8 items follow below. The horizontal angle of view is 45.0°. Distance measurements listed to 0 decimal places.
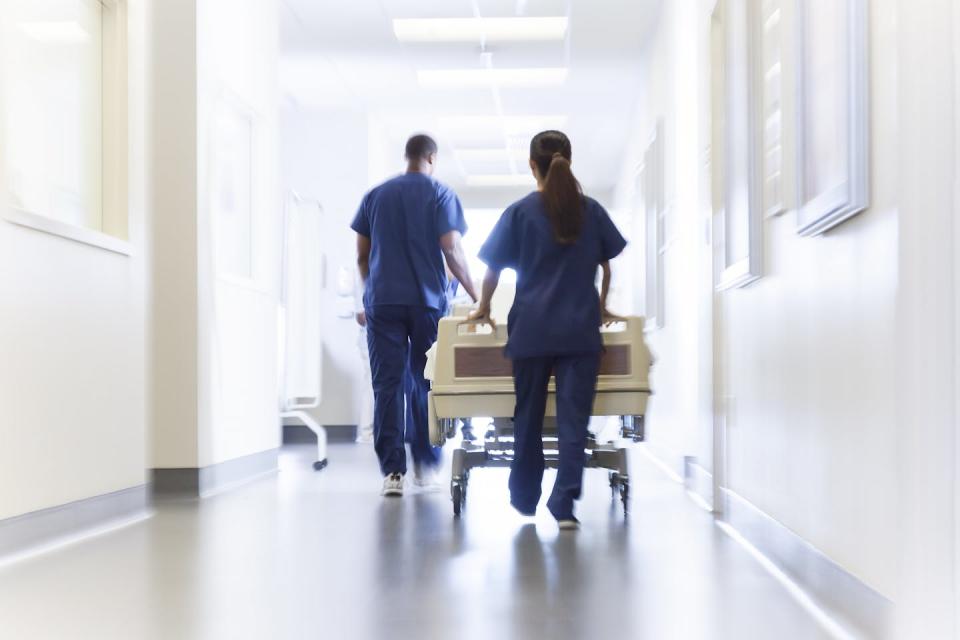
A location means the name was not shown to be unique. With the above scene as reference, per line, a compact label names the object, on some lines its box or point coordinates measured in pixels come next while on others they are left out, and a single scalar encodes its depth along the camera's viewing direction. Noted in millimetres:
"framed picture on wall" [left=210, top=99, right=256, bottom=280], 5855
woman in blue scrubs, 4152
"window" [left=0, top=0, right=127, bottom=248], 3930
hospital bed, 4320
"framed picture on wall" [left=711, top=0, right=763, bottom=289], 3807
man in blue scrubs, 5320
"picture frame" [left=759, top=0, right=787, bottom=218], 3447
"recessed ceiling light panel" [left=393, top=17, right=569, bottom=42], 8320
